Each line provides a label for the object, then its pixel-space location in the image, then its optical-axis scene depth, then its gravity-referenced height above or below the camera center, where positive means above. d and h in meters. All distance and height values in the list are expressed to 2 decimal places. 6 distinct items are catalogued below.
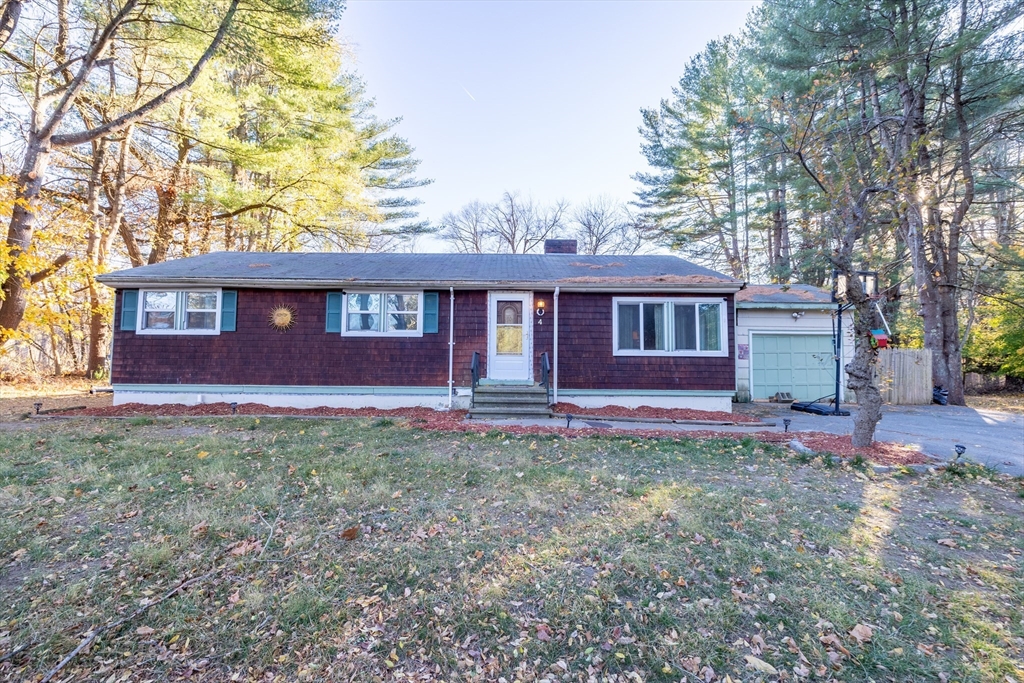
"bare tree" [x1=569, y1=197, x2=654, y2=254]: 24.95 +7.95
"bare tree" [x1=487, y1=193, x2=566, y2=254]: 26.27 +8.50
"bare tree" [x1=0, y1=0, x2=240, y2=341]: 10.16 +6.05
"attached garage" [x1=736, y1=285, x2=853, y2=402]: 11.67 +0.30
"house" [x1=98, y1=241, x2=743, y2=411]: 9.27 +0.36
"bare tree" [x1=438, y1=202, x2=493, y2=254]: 26.28 +8.16
